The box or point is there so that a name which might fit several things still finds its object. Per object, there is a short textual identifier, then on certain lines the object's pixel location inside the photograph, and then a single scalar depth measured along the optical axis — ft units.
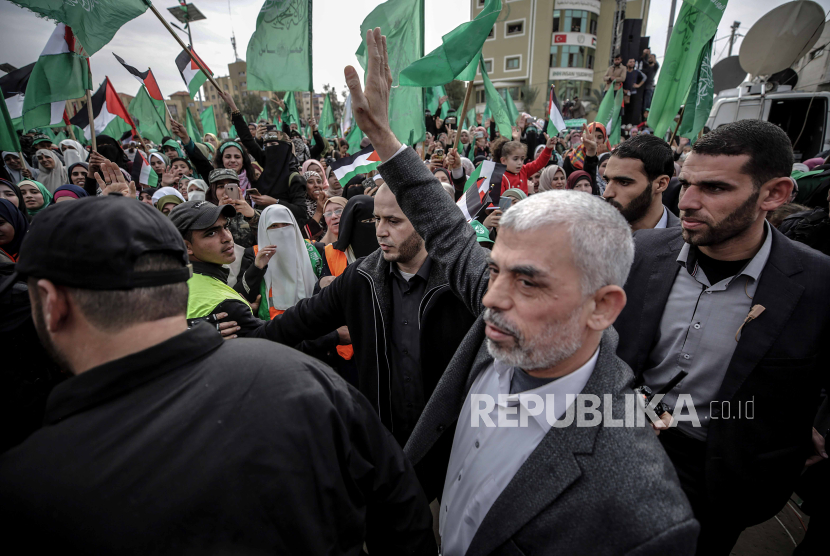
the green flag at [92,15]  11.59
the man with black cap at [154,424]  2.53
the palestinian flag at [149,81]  25.21
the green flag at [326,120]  38.19
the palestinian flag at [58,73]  15.03
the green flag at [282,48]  15.65
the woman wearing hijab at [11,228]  9.39
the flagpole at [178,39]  12.73
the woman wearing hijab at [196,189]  15.93
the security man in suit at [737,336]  5.33
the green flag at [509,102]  26.66
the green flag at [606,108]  23.56
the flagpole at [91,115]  13.60
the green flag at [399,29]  13.51
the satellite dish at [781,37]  17.94
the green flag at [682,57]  12.34
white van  25.55
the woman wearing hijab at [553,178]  17.80
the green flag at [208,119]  38.10
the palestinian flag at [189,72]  24.91
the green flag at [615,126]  24.71
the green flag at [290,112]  31.25
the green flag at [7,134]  12.51
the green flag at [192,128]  36.88
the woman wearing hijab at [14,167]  22.11
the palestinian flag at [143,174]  21.98
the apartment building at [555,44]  143.74
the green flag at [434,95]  29.04
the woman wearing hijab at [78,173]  20.07
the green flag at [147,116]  26.43
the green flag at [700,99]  13.24
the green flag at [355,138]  23.13
